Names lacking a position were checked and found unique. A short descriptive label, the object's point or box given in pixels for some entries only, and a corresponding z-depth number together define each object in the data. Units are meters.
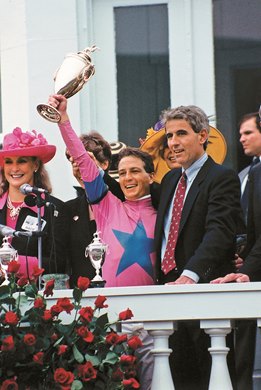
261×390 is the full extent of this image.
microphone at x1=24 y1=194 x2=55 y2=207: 15.50
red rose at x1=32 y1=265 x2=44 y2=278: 13.86
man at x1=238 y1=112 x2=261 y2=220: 17.61
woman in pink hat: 16.15
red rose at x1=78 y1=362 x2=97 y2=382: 13.60
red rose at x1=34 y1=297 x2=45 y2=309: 13.75
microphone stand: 15.03
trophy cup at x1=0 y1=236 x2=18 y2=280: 14.95
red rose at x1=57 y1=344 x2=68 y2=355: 13.58
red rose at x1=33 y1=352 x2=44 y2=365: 13.51
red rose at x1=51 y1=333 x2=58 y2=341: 13.75
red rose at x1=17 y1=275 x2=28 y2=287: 14.00
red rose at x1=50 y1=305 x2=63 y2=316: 13.67
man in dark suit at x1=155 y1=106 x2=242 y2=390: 14.49
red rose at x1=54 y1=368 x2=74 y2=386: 13.47
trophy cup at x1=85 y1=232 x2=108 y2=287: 14.81
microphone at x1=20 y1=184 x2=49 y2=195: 15.22
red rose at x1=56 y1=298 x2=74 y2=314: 13.61
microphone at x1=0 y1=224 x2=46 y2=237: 15.03
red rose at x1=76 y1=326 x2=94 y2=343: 13.65
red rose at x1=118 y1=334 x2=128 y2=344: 13.78
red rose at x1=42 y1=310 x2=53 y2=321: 13.72
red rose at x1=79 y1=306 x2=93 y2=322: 13.74
